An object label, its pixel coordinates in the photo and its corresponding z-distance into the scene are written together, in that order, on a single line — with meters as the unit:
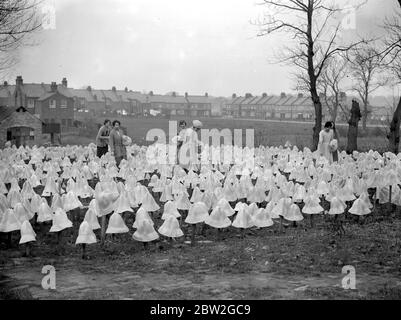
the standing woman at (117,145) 15.70
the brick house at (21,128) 32.25
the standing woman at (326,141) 16.53
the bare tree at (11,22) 16.94
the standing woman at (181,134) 14.94
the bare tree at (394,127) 20.59
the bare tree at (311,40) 23.50
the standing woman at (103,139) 17.41
